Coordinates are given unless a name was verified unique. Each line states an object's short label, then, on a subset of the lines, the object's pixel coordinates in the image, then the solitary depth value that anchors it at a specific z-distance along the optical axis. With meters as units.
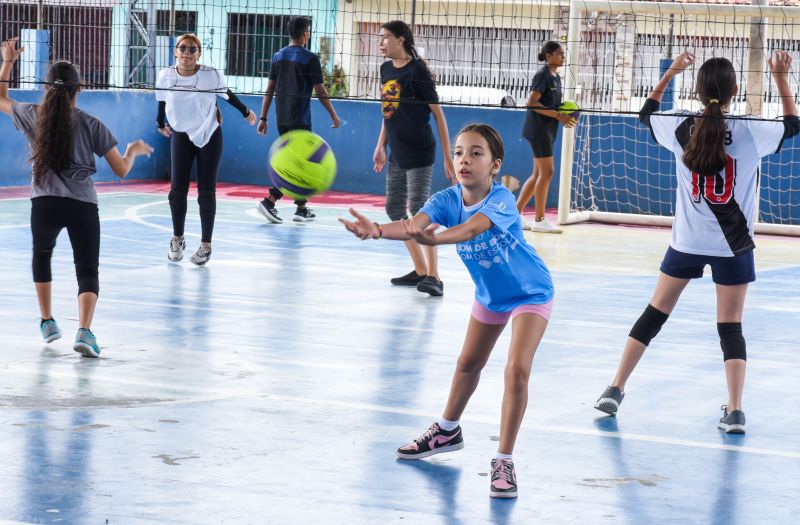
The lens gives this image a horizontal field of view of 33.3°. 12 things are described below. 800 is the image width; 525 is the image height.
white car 24.12
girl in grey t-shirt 7.06
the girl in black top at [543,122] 13.27
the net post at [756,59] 14.82
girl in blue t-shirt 5.04
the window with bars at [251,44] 25.06
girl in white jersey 5.98
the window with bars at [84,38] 20.41
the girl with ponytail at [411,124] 9.73
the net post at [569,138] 15.11
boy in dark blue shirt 12.73
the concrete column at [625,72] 21.03
